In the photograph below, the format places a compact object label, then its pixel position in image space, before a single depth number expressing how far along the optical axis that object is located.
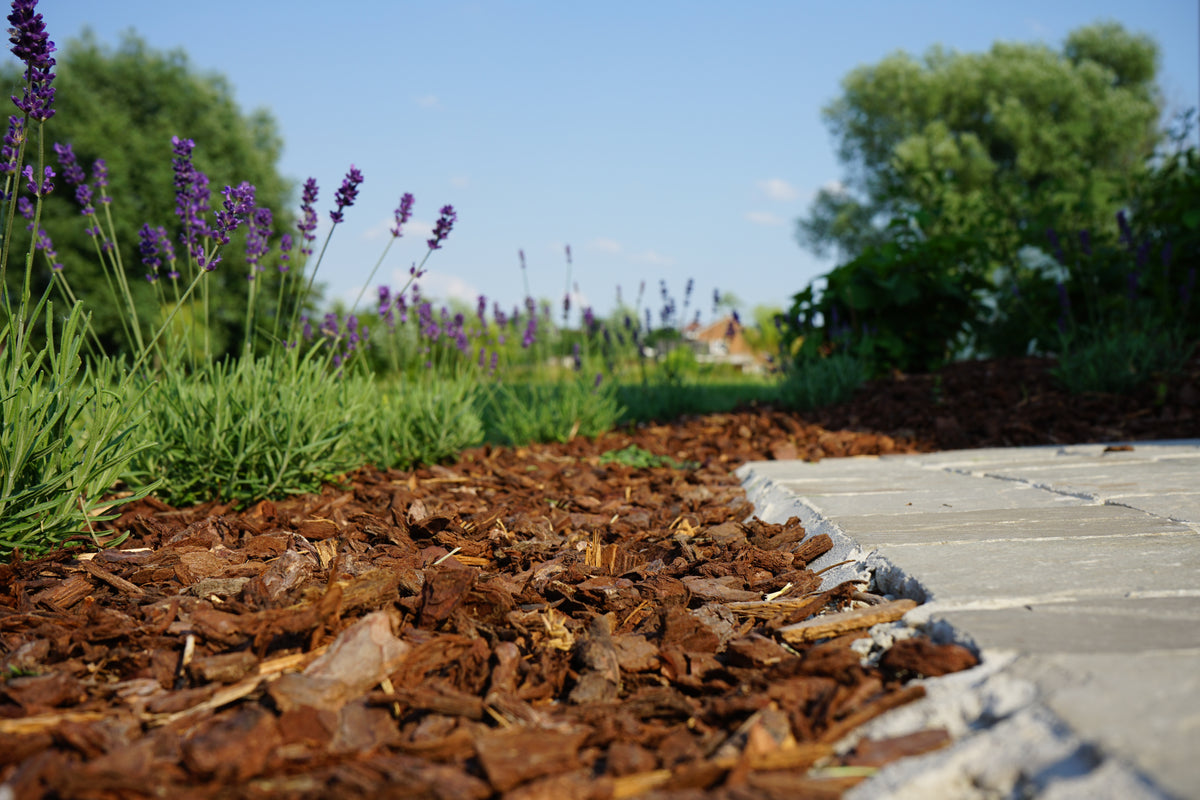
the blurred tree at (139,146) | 12.02
